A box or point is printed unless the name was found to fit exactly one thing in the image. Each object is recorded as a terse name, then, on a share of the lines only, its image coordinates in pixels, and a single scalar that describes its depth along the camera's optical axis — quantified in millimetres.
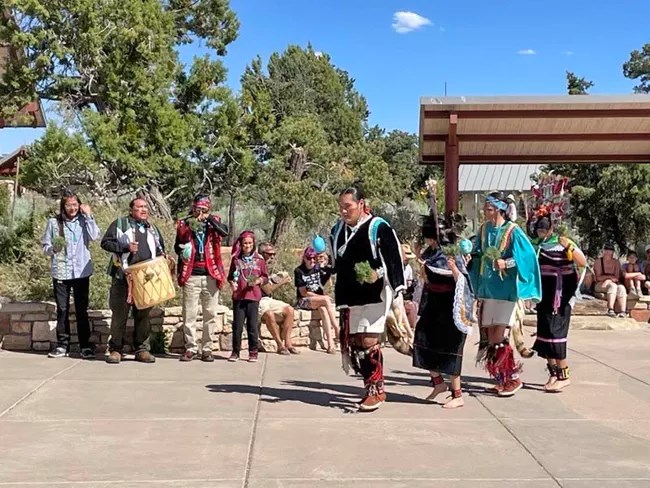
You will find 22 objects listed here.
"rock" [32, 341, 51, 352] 8883
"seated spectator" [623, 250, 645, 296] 12945
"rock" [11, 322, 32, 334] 8891
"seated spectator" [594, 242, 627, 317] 12316
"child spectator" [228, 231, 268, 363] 8445
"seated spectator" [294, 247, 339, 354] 9344
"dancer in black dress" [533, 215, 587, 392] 7012
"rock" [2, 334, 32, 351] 8906
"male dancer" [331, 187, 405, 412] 5969
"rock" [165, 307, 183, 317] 9078
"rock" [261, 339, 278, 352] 9312
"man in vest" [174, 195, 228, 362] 8305
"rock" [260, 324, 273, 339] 9328
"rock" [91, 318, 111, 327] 8961
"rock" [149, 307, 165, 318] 8966
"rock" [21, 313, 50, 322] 8875
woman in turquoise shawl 6469
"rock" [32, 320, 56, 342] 8867
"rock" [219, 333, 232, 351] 9289
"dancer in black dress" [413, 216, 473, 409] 6184
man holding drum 8070
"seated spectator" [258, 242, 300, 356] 9078
